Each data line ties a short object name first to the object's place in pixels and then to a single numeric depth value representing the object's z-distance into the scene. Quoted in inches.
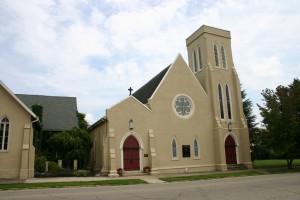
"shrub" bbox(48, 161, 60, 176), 936.6
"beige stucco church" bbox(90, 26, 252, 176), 970.1
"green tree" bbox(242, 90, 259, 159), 1572.2
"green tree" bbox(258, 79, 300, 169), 973.2
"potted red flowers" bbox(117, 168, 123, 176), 911.3
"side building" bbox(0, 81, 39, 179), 832.3
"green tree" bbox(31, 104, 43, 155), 1072.2
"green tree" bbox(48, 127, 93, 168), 1048.8
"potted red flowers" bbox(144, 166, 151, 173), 956.0
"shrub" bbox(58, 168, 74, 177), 890.8
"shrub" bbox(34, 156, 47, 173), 949.8
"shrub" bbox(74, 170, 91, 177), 895.1
